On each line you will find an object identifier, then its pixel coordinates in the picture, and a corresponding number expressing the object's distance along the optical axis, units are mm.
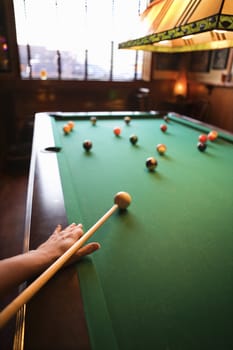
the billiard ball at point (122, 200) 1085
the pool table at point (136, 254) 551
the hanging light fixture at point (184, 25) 1191
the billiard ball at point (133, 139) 2193
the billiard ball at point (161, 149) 1935
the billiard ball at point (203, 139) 2244
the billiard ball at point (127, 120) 2975
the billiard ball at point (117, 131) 2462
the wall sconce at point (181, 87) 5695
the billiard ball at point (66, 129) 2432
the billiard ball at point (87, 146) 1942
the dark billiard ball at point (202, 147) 2023
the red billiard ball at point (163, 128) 2692
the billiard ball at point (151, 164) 1599
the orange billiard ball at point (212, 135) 2316
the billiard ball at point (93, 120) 2924
